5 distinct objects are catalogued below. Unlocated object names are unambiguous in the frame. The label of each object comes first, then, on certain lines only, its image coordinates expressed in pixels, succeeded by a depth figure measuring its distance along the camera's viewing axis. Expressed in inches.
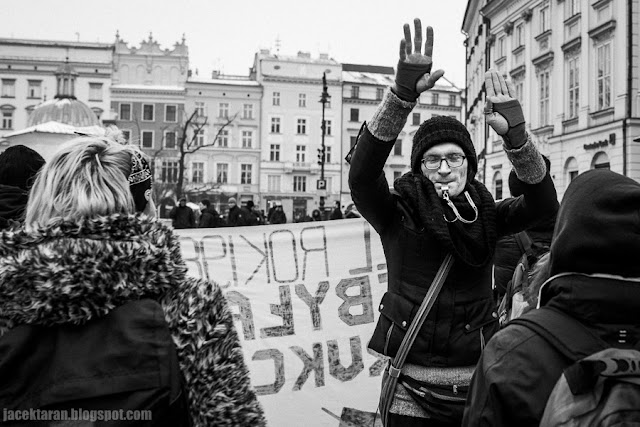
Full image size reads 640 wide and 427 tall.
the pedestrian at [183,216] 650.2
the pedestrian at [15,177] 142.1
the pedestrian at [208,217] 653.3
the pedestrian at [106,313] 69.1
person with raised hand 109.6
